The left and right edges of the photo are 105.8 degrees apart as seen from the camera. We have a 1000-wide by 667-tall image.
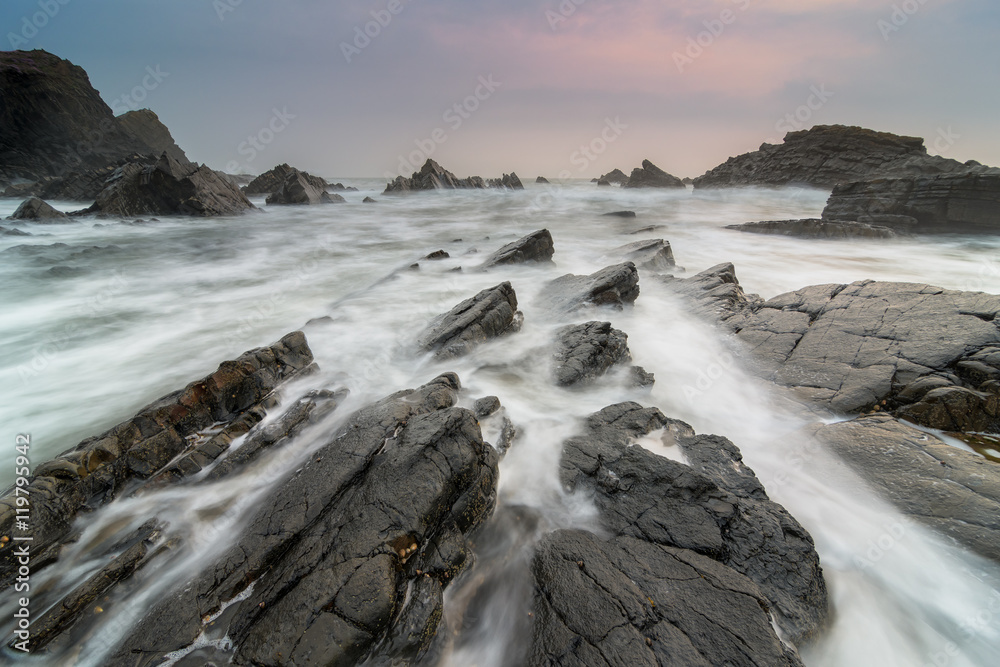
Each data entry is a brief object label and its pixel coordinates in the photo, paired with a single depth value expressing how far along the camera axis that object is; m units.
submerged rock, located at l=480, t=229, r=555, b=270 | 11.89
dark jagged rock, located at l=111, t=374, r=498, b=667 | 2.33
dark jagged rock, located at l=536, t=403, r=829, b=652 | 2.67
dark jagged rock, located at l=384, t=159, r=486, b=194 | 47.88
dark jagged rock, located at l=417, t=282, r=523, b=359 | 6.50
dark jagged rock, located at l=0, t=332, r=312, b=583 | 3.10
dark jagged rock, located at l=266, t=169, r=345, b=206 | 32.69
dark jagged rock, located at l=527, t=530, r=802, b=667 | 2.22
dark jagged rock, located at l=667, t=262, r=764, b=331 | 7.34
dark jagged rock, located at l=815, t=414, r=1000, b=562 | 3.17
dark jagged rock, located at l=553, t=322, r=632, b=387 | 5.59
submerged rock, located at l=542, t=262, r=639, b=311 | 8.19
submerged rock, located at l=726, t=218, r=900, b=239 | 16.16
